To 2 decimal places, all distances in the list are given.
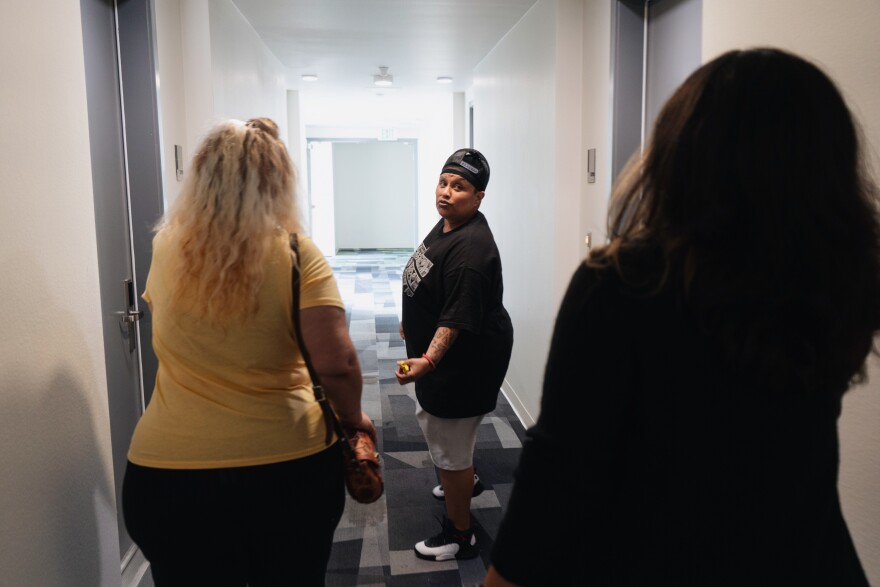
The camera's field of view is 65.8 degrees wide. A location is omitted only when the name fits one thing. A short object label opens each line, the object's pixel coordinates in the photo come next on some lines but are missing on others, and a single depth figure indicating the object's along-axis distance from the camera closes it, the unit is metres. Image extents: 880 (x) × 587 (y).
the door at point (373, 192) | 13.25
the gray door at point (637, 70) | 2.62
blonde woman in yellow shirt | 1.25
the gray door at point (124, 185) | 2.18
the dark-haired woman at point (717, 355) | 0.64
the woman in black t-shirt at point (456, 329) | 2.14
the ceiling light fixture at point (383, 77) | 6.09
